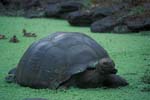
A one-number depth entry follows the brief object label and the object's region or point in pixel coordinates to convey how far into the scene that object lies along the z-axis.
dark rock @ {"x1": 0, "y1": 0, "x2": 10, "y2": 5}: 26.00
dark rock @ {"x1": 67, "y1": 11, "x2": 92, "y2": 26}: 18.68
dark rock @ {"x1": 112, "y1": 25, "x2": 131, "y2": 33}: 16.49
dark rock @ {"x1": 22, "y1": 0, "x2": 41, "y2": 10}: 24.87
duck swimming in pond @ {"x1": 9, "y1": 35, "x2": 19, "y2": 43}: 14.54
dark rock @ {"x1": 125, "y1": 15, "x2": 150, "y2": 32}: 16.32
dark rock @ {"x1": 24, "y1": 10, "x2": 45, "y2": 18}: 22.40
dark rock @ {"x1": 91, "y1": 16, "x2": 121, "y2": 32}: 16.65
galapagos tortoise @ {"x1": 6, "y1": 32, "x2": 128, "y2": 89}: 7.77
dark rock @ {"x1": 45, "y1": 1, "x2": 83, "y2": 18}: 21.72
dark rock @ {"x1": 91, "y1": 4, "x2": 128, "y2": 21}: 18.95
